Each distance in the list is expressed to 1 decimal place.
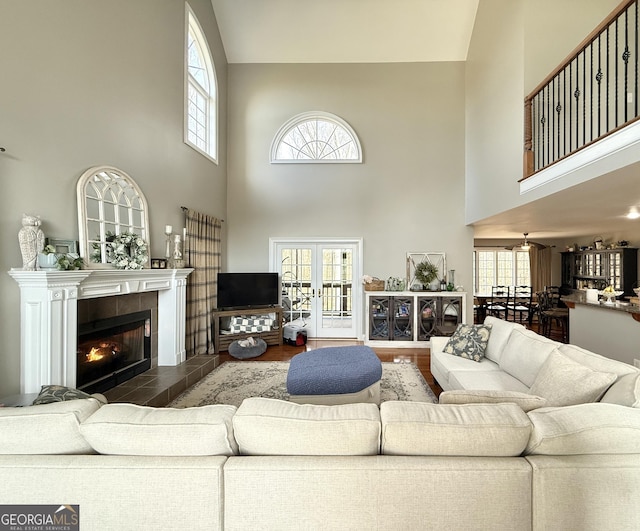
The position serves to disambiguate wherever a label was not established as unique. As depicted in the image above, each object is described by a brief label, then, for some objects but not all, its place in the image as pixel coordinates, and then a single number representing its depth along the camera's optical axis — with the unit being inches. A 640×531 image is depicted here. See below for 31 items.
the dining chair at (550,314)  236.1
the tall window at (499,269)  367.2
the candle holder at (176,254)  154.9
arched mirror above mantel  108.1
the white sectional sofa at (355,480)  46.3
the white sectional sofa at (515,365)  77.6
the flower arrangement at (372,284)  220.1
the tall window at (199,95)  180.9
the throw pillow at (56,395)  73.3
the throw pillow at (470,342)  128.3
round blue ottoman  107.1
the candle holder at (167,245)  153.5
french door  234.7
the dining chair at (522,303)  277.9
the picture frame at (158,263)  143.4
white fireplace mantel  90.4
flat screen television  206.4
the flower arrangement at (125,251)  118.3
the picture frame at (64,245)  99.0
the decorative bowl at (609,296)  165.3
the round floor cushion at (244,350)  186.1
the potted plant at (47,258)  92.0
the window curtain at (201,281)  177.9
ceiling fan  313.8
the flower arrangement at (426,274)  223.8
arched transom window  231.9
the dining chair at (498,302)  291.2
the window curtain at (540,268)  348.5
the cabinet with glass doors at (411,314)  215.0
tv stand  199.5
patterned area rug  132.6
